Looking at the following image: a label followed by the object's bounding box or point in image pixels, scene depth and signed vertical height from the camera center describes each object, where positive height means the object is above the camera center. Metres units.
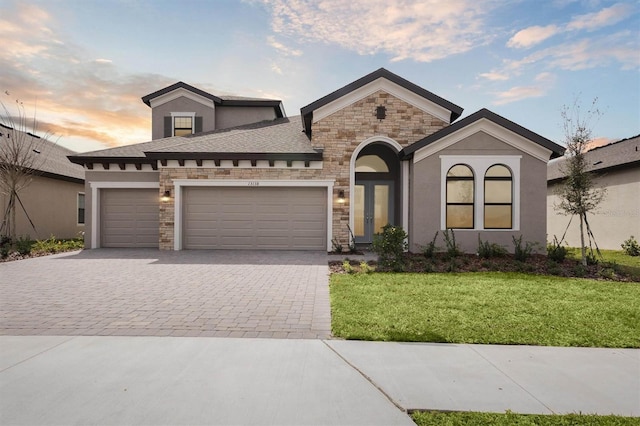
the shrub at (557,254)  10.65 -1.30
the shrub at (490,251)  11.22 -1.25
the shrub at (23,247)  11.98 -1.33
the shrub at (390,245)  9.59 -0.95
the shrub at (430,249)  11.18 -1.23
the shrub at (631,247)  13.77 -1.35
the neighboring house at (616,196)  14.45 +0.86
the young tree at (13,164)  13.87 +2.08
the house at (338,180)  11.95 +1.31
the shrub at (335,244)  12.82 -1.23
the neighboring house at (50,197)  16.08 +0.73
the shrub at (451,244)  11.20 -1.08
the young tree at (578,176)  10.33 +1.23
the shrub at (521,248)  10.62 -1.18
